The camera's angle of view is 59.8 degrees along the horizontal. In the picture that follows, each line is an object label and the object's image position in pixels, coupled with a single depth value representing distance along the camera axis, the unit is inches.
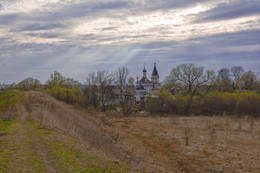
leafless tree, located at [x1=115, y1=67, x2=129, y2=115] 1702.8
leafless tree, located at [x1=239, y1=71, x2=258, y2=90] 2291.6
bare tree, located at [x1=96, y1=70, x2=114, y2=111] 1860.2
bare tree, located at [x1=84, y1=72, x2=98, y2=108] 1850.4
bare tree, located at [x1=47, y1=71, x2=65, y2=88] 2351.1
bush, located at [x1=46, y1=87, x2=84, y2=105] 1777.8
